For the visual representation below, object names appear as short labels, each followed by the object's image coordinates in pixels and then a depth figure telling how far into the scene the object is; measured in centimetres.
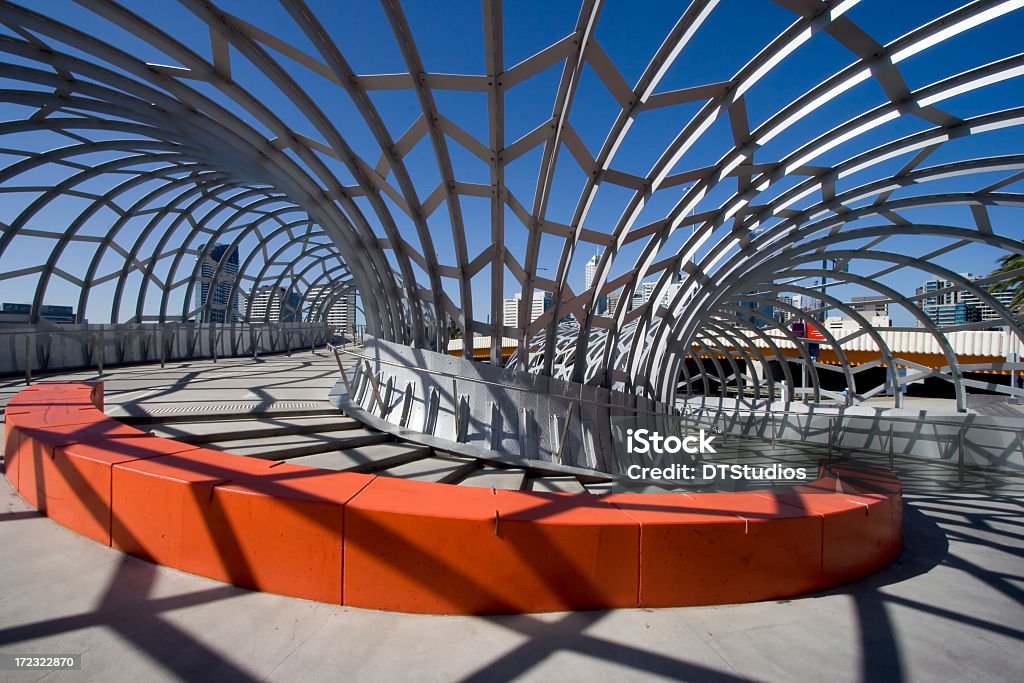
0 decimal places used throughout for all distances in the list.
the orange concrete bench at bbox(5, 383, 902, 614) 358
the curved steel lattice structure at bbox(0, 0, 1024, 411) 830
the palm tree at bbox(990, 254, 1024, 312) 3061
